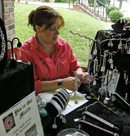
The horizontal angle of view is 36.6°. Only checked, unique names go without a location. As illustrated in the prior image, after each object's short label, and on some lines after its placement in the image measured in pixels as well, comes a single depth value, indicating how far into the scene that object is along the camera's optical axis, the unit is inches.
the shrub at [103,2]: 175.8
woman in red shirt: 62.6
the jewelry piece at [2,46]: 33.3
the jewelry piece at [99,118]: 43.4
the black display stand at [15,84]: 32.5
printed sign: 32.6
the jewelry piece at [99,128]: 41.5
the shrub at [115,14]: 166.1
